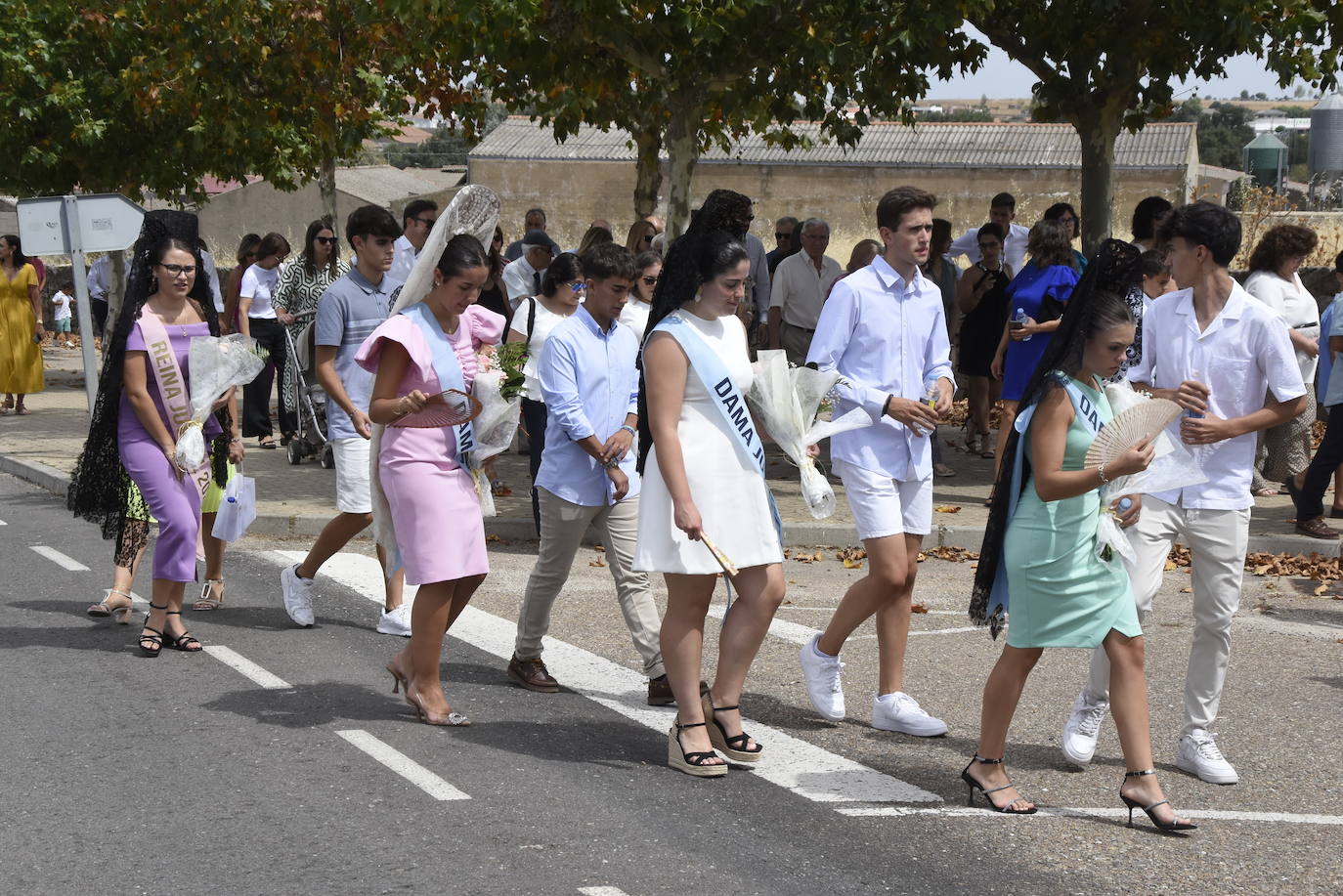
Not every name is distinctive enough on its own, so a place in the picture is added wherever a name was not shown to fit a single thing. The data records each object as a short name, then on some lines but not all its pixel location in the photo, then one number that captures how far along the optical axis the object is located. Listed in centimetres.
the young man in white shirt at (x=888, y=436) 659
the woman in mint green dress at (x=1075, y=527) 548
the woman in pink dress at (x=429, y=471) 659
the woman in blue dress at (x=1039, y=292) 1112
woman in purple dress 785
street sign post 1547
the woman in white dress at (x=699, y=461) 601
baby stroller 1432
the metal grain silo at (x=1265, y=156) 5975
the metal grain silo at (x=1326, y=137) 3319
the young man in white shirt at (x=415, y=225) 1063
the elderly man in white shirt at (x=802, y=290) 1412
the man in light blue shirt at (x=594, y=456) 708
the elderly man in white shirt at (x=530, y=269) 1362
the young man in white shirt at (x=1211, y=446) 613
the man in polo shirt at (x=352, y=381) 833
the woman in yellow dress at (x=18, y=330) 1961
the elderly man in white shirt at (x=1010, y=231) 1440
